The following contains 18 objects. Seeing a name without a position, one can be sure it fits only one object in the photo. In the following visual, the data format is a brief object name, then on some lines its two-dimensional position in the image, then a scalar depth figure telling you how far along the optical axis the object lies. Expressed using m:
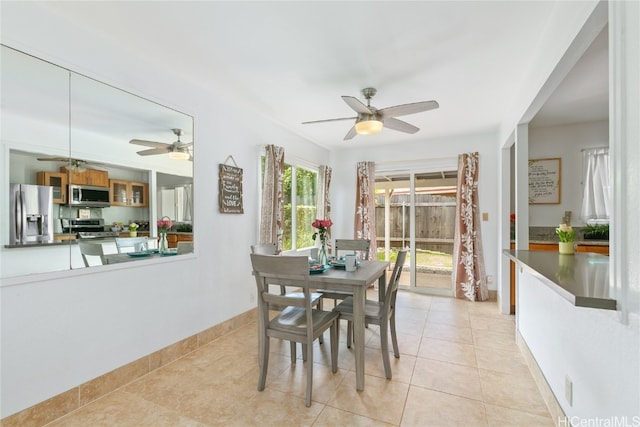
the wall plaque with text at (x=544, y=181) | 3.89
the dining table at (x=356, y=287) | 2.03
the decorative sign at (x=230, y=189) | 3.03
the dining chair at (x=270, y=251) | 2.56
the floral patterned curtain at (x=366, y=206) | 5.01
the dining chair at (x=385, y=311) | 2.23
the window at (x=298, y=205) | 4.27
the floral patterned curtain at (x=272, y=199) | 3.55
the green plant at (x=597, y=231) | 3.49
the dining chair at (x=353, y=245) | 3.30
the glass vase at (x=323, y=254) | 2.62
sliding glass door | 4.70
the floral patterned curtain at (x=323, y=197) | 4.87
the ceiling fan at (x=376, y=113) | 2.37
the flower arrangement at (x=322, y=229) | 2.61
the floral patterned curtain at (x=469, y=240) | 4.25
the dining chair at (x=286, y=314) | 1.90
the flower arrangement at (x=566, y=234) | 2.21
